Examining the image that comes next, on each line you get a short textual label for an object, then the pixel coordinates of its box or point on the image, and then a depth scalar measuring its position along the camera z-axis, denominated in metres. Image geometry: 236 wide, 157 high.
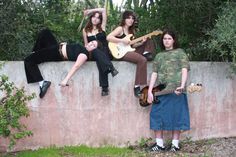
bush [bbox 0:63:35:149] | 6.97
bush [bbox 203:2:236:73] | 7.60
